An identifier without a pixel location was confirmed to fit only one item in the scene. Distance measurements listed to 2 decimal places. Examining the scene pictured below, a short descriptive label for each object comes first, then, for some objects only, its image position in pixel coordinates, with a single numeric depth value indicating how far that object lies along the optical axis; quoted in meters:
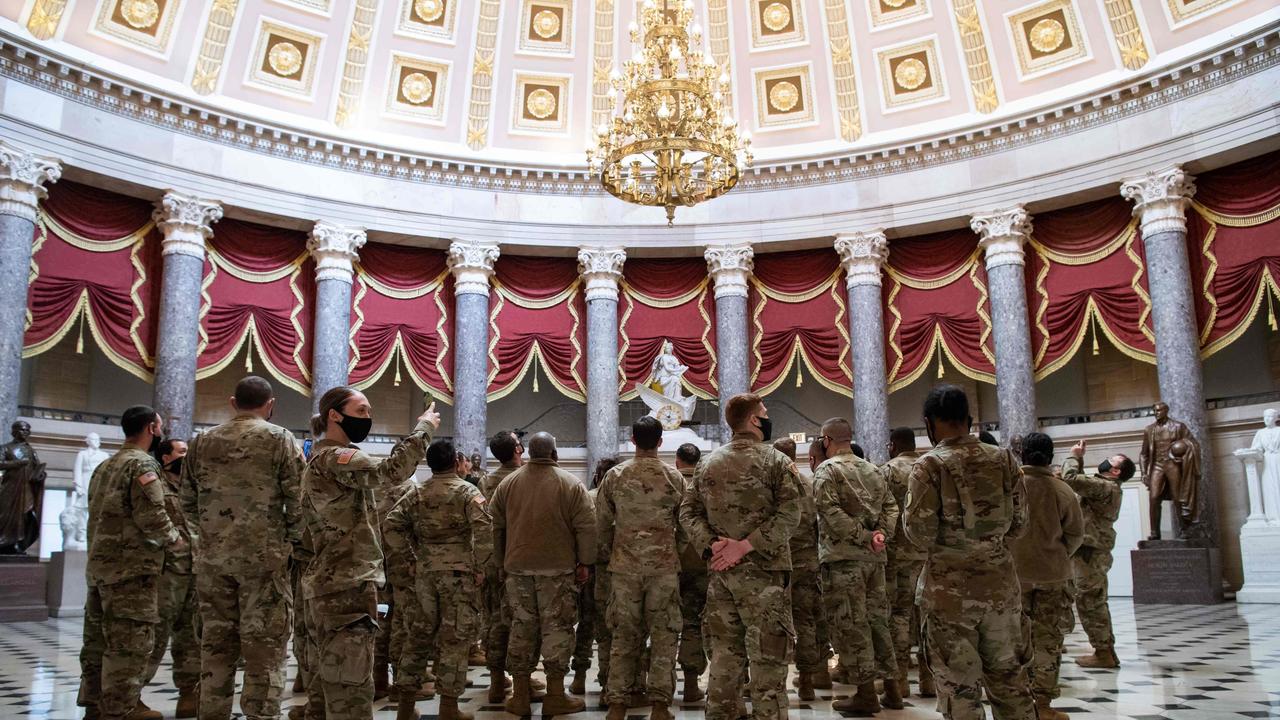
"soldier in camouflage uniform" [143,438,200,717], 5.81
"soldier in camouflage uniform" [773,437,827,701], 6.20
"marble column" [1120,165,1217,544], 14.29
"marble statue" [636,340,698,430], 17.08
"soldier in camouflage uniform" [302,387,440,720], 4.32
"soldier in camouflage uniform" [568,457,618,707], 6.41
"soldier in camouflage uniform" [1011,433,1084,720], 5.42
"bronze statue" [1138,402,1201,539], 13.17
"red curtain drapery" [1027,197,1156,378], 15.64
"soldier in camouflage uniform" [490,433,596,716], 5.69
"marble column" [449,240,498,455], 17.16
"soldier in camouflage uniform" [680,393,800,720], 4.73
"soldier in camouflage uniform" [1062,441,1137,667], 7.02
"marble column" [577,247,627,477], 17.36
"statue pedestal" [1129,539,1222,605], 12.74
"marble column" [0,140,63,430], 13.13
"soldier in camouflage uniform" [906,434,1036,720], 4.05
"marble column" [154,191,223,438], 14.84
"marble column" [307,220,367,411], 16.48
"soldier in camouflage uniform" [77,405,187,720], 5.14
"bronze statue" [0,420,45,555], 11.70
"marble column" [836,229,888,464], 16.92
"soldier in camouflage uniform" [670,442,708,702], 6.13
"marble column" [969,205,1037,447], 15.93
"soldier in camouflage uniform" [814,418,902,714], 5.79
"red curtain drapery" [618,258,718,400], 18.39
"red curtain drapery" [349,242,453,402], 17.38
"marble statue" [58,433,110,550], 12.20
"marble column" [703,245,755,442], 17.73
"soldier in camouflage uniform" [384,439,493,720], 5.45
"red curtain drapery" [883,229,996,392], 17.00
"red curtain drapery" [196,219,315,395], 16.11
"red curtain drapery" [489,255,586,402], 18.12
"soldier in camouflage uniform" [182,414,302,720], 4.61
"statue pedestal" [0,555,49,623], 11.40
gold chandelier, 10.75
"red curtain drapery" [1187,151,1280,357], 14.35
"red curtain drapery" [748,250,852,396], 17.98
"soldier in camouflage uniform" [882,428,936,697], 6.43
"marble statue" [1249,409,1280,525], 12.59
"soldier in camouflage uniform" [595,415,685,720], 5.46
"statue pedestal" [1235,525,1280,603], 12.34
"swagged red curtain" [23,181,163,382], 14.27
